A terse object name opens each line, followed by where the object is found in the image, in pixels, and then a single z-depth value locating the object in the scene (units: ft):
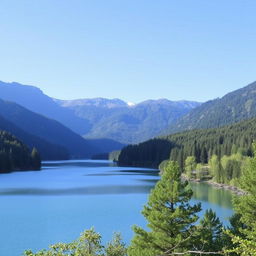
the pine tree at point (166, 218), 106.22
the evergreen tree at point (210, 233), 107.76
